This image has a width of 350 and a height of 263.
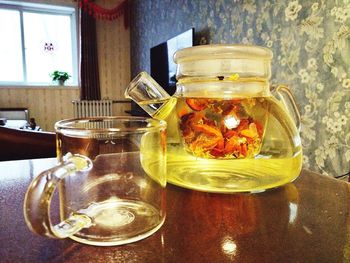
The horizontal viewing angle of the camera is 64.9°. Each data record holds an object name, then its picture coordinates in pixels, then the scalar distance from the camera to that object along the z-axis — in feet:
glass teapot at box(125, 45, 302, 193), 1.25
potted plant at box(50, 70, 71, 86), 12.74
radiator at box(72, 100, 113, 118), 12.74
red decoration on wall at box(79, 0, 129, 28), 12.32
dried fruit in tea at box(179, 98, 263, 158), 1.26
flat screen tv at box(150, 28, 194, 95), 7.82
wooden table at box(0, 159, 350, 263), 0.76
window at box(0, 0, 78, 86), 12.06
